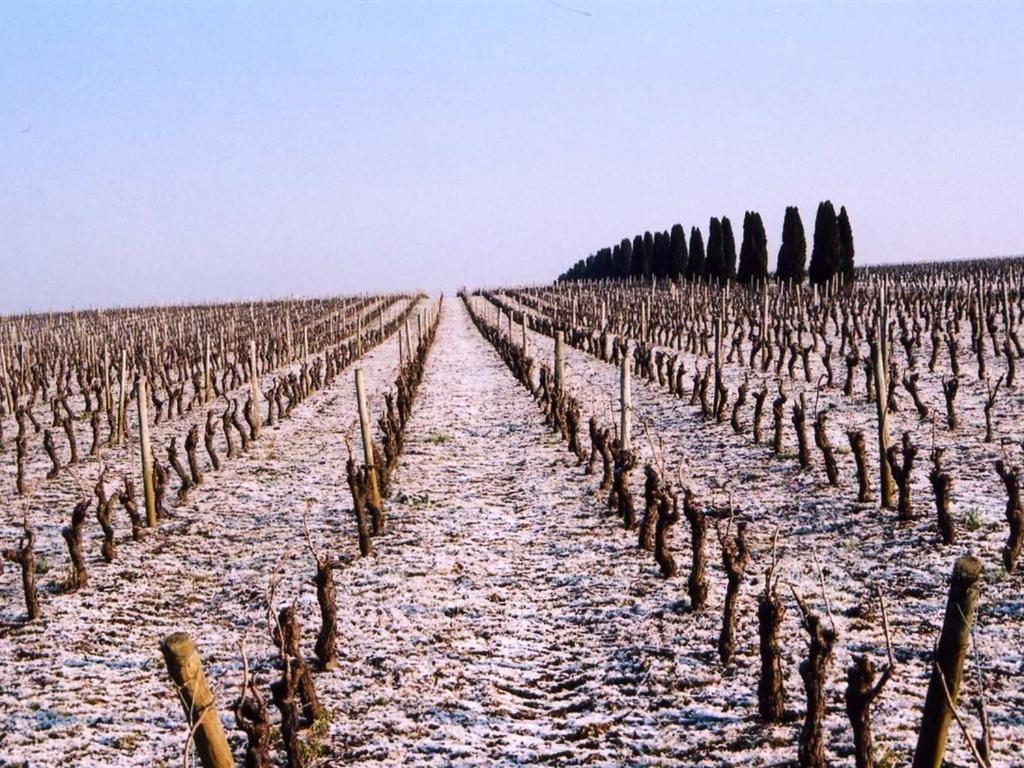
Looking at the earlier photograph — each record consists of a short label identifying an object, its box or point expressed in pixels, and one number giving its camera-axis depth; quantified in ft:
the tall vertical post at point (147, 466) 24.88
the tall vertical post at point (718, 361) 37.91
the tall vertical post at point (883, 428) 22.20
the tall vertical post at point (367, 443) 24.00
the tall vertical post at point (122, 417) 39.15
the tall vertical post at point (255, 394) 39.14
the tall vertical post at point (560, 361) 38.65
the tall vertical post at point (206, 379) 51.70
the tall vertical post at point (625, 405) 27.46
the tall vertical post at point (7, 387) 49.83
